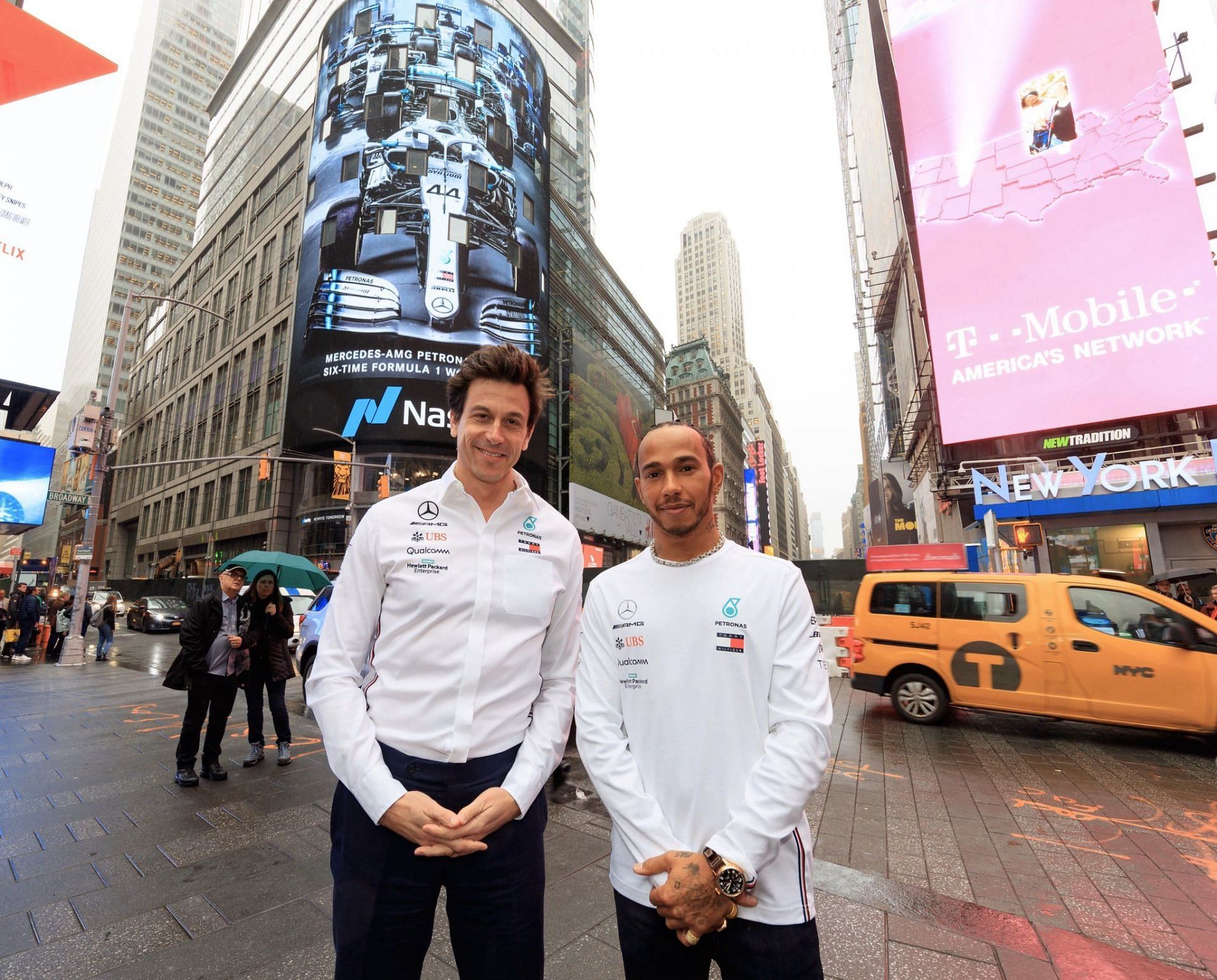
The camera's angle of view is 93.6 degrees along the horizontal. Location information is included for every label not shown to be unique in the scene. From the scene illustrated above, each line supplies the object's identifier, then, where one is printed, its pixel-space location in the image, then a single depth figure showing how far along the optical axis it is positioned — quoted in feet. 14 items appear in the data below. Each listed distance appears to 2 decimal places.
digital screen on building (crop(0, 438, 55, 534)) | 29.01
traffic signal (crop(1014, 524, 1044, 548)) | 39.34
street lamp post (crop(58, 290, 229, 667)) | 46.16
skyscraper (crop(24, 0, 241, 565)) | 261.85
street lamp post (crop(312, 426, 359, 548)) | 77.41
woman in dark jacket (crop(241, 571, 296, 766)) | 20.24
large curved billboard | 107.04
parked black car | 76.54
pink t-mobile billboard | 59.82
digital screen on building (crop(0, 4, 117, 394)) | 16.63
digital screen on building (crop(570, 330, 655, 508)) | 152.56
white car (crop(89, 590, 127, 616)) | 69.18
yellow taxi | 20.53
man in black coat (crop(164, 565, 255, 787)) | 17.69
